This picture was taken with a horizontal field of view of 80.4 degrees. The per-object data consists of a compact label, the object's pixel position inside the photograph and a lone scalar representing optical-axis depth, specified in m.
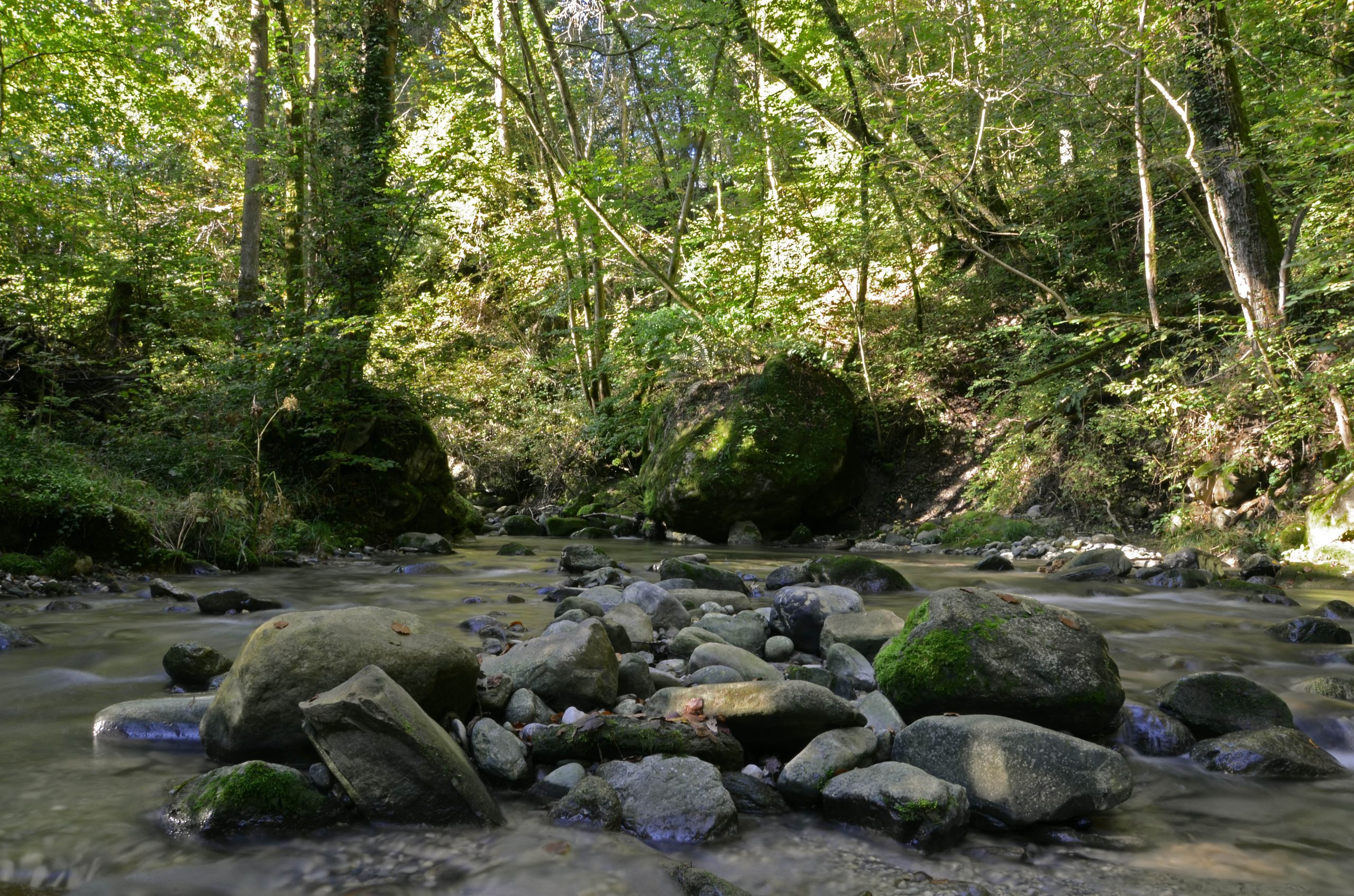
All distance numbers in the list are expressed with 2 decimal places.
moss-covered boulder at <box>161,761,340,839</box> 2.64
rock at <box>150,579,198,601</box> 6.48
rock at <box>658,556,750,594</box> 7.07
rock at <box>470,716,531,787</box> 3.06
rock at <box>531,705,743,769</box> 3.14
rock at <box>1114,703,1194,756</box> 3.56
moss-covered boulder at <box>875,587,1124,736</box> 3.54
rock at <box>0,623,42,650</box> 4.81
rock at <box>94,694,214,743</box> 3.41
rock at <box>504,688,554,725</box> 3.48
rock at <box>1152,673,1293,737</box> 3.68
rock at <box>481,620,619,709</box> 3.69
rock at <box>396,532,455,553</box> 10.70
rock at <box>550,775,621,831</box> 2.80
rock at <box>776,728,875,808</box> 3.00
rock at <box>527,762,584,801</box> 3.02
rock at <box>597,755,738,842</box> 2.75
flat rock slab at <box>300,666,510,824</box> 2.71
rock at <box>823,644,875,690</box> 4.26
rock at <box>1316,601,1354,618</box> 5.91
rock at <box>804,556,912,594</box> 7.36
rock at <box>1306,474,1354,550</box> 7.66
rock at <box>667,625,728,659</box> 4.68
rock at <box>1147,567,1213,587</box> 7.51
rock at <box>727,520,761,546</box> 12.42
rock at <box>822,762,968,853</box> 2.70
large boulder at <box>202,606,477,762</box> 3.09
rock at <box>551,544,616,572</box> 8.71
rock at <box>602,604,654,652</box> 4.87
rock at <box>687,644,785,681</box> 4.11
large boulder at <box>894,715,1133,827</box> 2.83
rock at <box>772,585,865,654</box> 5.18
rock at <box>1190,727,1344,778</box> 3.31
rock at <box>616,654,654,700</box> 3.98
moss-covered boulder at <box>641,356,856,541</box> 12.27
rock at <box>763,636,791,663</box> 4.86
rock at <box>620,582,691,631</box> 5.50
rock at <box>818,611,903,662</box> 4.72
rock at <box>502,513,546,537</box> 14.17
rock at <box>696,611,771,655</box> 5.02
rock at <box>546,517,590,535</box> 13.95
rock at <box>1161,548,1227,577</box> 8.03
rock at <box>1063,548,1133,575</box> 8.16
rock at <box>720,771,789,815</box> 2.97
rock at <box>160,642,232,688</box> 4.20
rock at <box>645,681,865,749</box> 3.30
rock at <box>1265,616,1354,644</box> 5.21
